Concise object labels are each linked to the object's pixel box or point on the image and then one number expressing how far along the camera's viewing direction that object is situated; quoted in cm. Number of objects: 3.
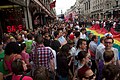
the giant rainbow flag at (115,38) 346
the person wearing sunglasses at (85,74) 146
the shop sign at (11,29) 489
